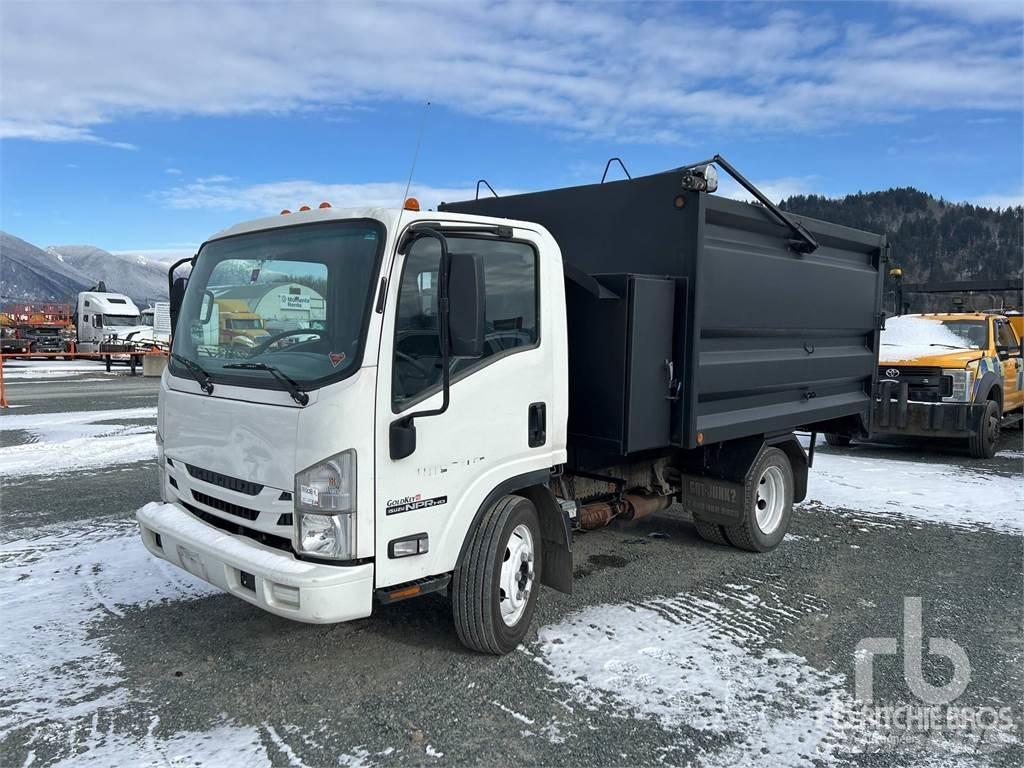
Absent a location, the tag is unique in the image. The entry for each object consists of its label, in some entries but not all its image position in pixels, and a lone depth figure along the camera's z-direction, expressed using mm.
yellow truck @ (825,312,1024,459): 10219
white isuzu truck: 3361
